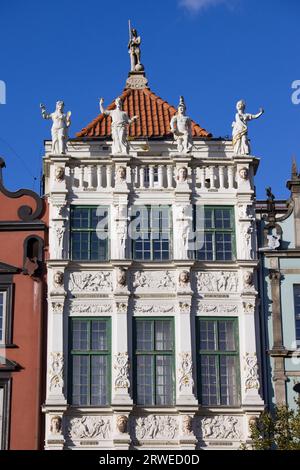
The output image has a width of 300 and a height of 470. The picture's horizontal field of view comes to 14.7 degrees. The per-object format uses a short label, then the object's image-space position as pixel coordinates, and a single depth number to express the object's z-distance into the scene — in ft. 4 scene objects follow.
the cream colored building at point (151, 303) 106.42
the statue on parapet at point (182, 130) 115.44
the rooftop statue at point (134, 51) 135.64
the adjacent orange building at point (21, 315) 106.83
